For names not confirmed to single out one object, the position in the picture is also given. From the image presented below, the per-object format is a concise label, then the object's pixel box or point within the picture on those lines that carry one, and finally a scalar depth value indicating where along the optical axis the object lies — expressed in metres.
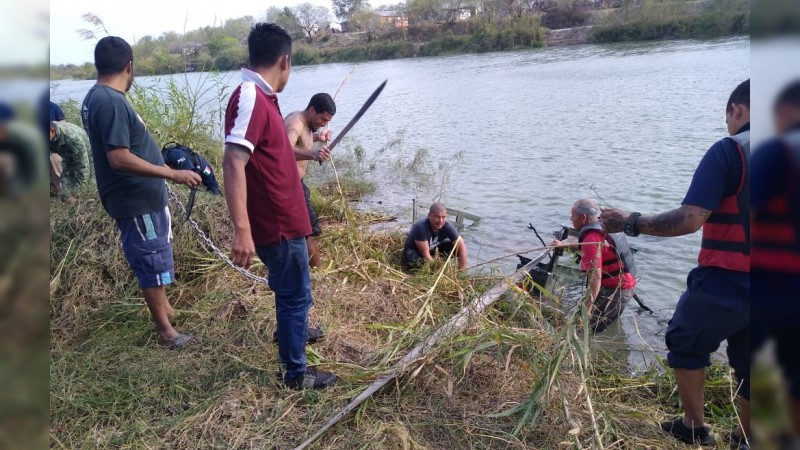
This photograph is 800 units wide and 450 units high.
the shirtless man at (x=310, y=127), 4.30
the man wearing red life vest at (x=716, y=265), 2.41
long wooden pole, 2.73
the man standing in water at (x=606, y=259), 4.41
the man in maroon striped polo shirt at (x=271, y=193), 2.62
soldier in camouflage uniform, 5.57
